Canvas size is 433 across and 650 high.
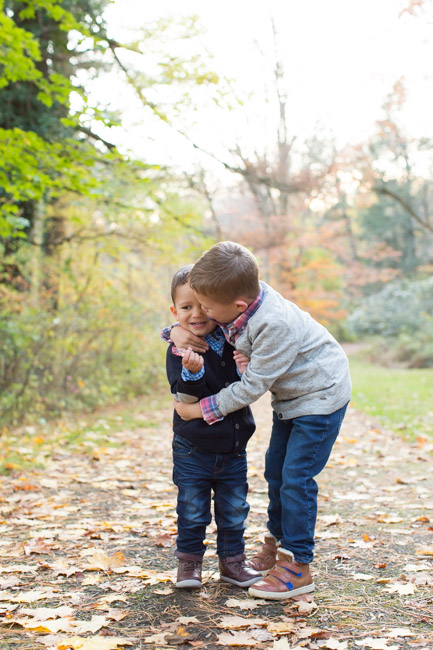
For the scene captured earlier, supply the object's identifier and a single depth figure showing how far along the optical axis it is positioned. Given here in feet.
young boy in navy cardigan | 8.63
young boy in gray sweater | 8.06
